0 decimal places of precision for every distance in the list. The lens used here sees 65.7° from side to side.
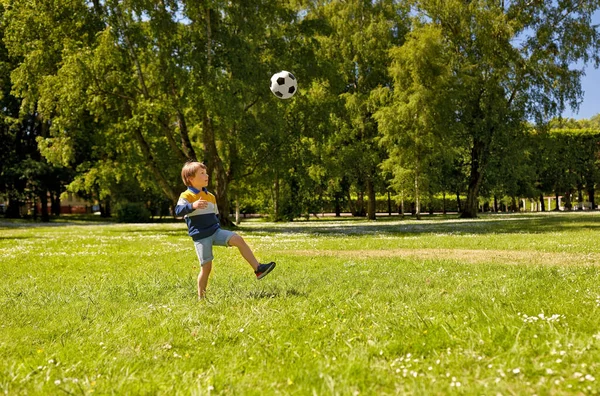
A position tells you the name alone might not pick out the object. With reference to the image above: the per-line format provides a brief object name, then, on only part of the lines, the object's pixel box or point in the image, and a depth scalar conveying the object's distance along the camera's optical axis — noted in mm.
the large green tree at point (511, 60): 34281
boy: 6699
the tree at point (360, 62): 38531
